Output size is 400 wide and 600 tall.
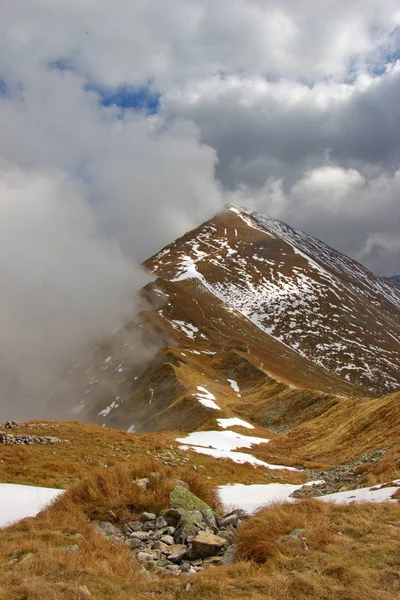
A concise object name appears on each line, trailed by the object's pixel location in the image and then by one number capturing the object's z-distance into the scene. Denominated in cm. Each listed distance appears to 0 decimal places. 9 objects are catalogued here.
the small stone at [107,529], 894
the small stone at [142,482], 1058
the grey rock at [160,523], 923
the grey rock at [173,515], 945
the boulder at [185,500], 1000
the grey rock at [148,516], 961
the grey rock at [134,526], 923
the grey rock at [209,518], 935
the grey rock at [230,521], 953
